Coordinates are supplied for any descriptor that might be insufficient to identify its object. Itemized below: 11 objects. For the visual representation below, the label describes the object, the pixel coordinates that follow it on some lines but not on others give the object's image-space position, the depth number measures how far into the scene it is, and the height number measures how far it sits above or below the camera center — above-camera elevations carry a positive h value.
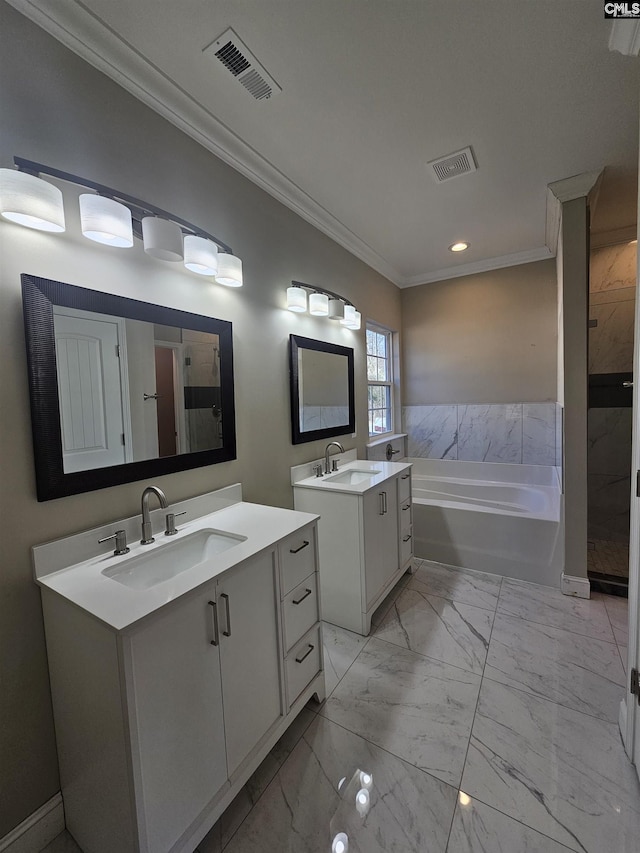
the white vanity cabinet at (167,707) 0.86 -0.84
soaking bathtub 2.48 -0.91
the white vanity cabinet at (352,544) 1.97 -0.80
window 3.59 +0.31
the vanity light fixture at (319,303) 2.15 +0.71
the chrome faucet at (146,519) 1.29 -0.39
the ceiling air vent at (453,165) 1.89 +1.36
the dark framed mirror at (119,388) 1.10 +0.10
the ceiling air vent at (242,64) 1.25 +1.33
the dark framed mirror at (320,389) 2.23 +0.14
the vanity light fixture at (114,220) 0.99 +0.66
